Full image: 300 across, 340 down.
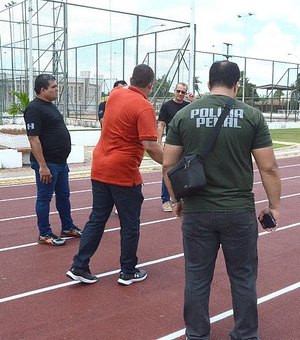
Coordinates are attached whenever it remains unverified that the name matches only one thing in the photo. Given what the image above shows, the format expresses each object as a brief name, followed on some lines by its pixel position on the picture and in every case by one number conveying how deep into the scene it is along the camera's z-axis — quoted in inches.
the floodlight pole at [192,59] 639.1
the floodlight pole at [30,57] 549.3
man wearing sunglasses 269.9
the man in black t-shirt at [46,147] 207.8
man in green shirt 115.4
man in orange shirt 158.7
